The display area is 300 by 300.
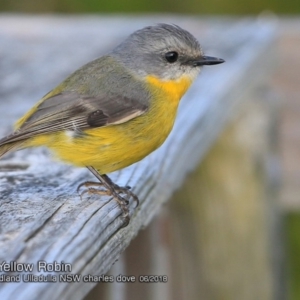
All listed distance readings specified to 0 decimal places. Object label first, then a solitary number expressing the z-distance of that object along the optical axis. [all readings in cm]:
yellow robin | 321
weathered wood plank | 290
